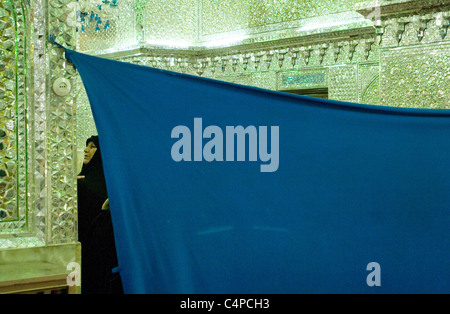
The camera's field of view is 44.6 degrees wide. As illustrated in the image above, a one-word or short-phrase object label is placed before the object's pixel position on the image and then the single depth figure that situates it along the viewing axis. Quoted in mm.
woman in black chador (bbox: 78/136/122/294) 3590
